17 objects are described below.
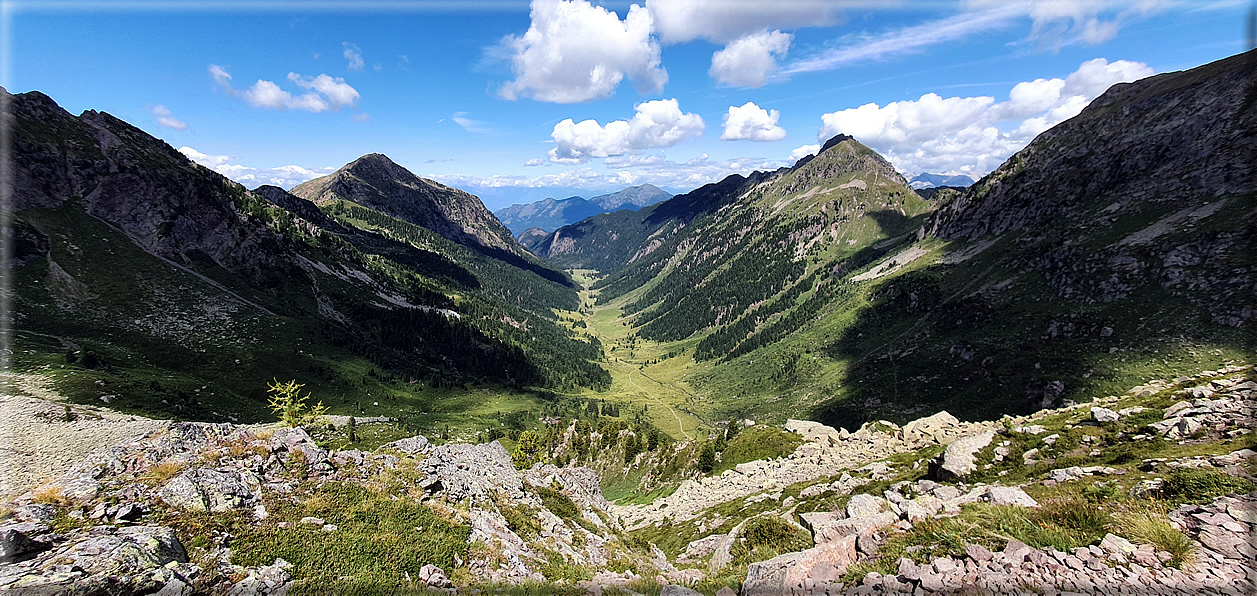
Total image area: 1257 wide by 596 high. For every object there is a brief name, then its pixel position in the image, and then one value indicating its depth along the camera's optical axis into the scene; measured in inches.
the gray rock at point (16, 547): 480.7
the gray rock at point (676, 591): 615.0
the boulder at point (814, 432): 2055.6
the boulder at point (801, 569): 591.8
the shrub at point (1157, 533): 414.9
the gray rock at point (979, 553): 484.7
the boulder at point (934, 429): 1576.0
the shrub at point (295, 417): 1979.6
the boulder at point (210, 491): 673.6
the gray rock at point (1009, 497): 658.8
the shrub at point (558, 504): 1275.8
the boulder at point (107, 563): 451.8
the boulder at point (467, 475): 1007.0
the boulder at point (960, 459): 999.0
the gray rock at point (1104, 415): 977.7
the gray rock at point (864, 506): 821.9
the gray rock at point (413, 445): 1315.2
